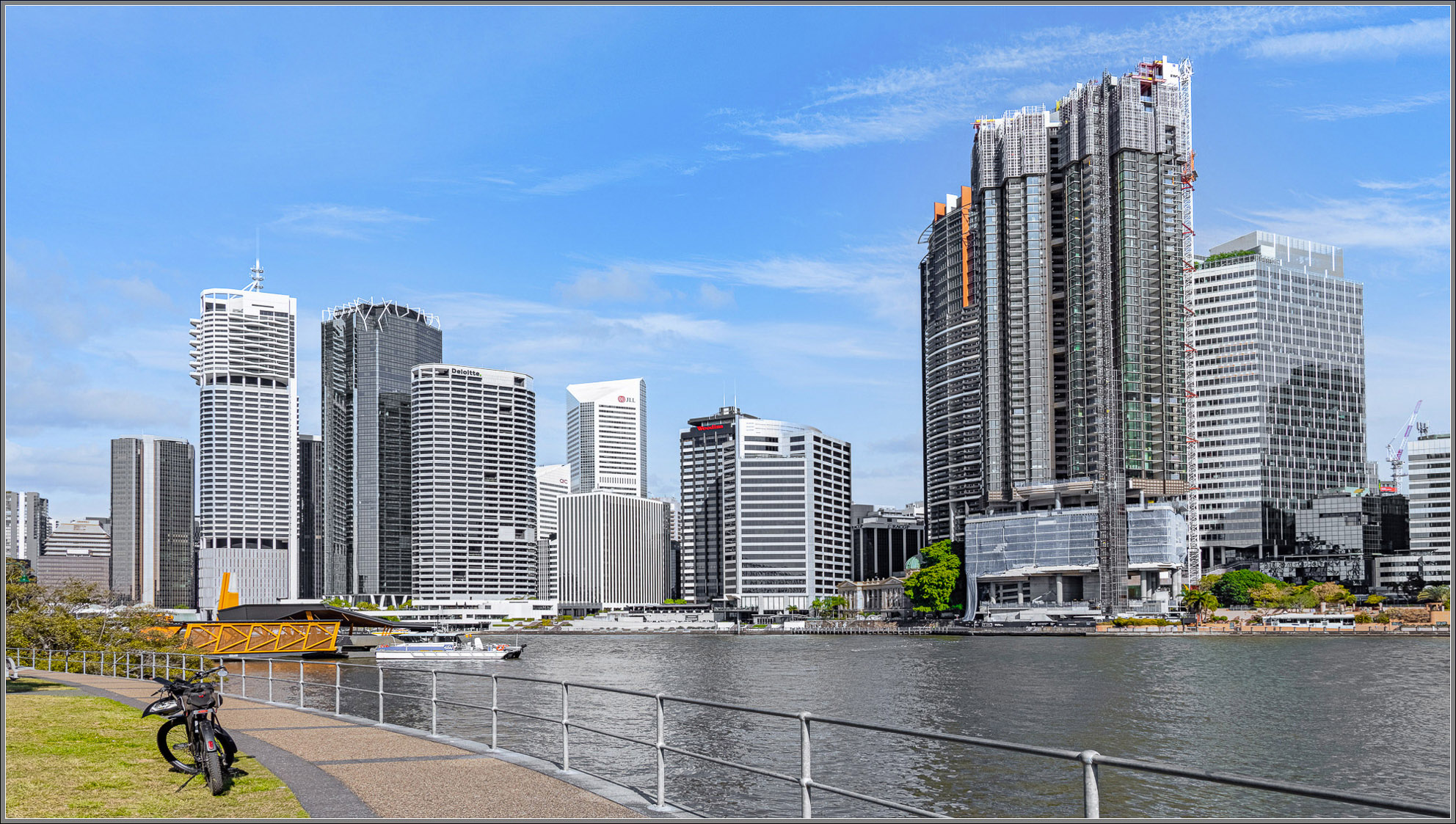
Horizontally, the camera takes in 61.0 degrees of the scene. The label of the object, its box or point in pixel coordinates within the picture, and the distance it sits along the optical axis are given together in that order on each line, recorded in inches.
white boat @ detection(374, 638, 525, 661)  5767.7
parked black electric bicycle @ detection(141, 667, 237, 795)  690.2
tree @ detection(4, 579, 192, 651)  2169.0
